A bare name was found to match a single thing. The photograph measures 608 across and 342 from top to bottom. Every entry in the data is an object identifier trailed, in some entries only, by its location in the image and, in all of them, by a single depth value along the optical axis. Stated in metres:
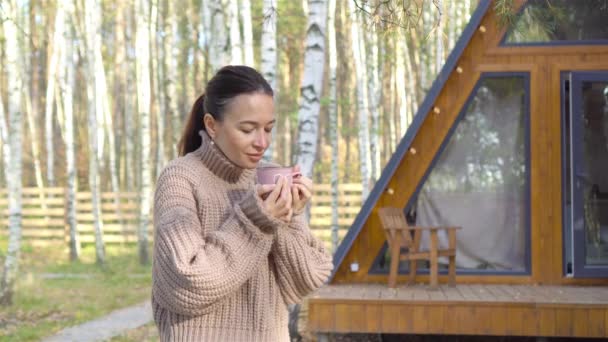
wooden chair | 7.61
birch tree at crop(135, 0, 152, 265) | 15.56
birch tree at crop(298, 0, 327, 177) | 8.47
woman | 1.83
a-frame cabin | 7.97
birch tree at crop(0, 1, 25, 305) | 10.28
